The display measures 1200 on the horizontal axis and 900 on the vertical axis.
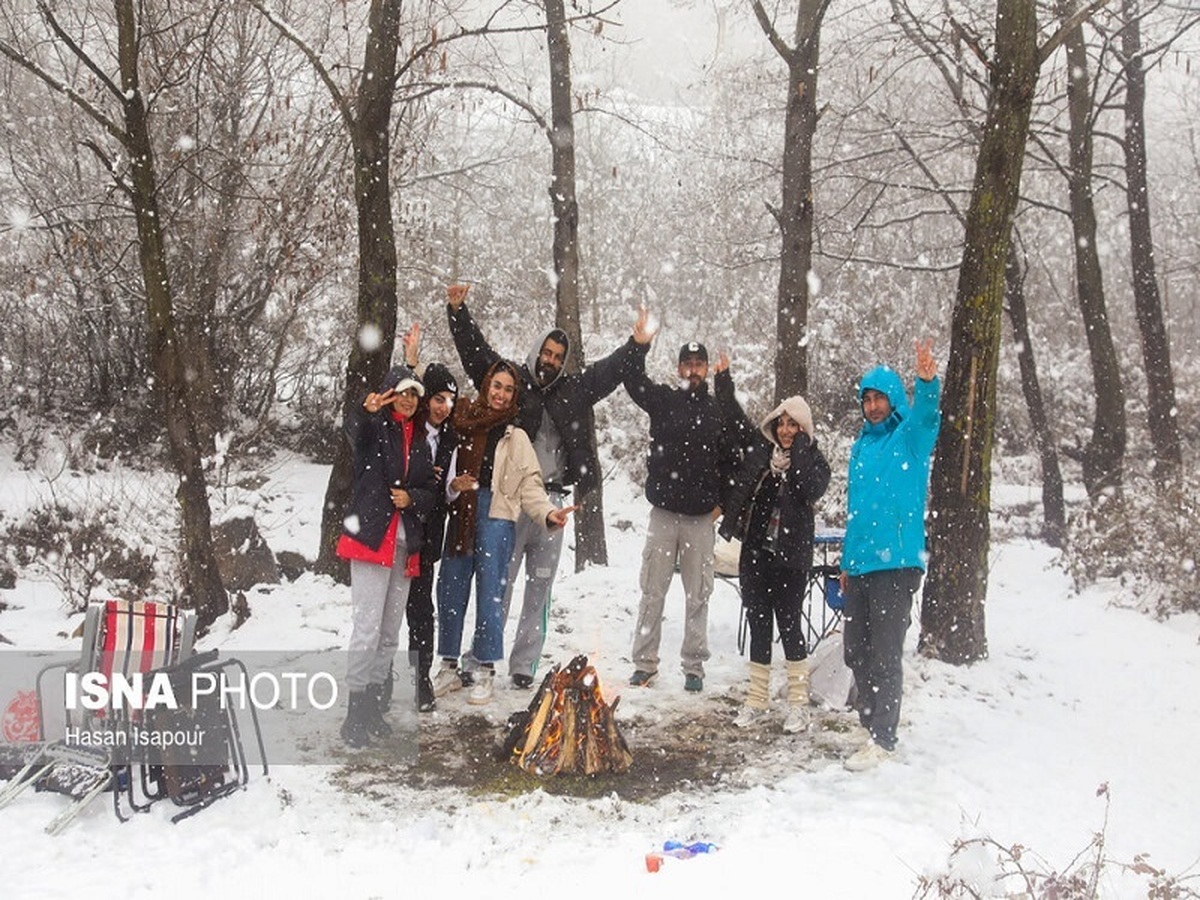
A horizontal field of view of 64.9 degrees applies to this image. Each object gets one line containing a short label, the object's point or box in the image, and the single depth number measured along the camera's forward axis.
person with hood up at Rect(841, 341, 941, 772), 5.09
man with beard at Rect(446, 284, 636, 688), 6.14
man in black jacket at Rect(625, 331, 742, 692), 6.12
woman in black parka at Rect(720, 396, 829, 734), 5.80
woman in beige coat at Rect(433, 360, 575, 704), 5.88
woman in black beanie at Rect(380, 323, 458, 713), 5.66
